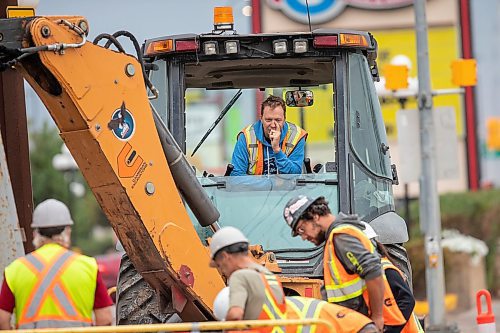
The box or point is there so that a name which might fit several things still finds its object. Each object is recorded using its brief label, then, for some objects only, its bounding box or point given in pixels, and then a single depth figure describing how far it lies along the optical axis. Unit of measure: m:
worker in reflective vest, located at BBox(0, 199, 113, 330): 15.27
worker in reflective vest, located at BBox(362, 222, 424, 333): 18.03
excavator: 17.02
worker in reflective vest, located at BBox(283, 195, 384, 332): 16.91
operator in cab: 21.55
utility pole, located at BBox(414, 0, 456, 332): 39.91
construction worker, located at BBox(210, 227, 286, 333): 15.52
